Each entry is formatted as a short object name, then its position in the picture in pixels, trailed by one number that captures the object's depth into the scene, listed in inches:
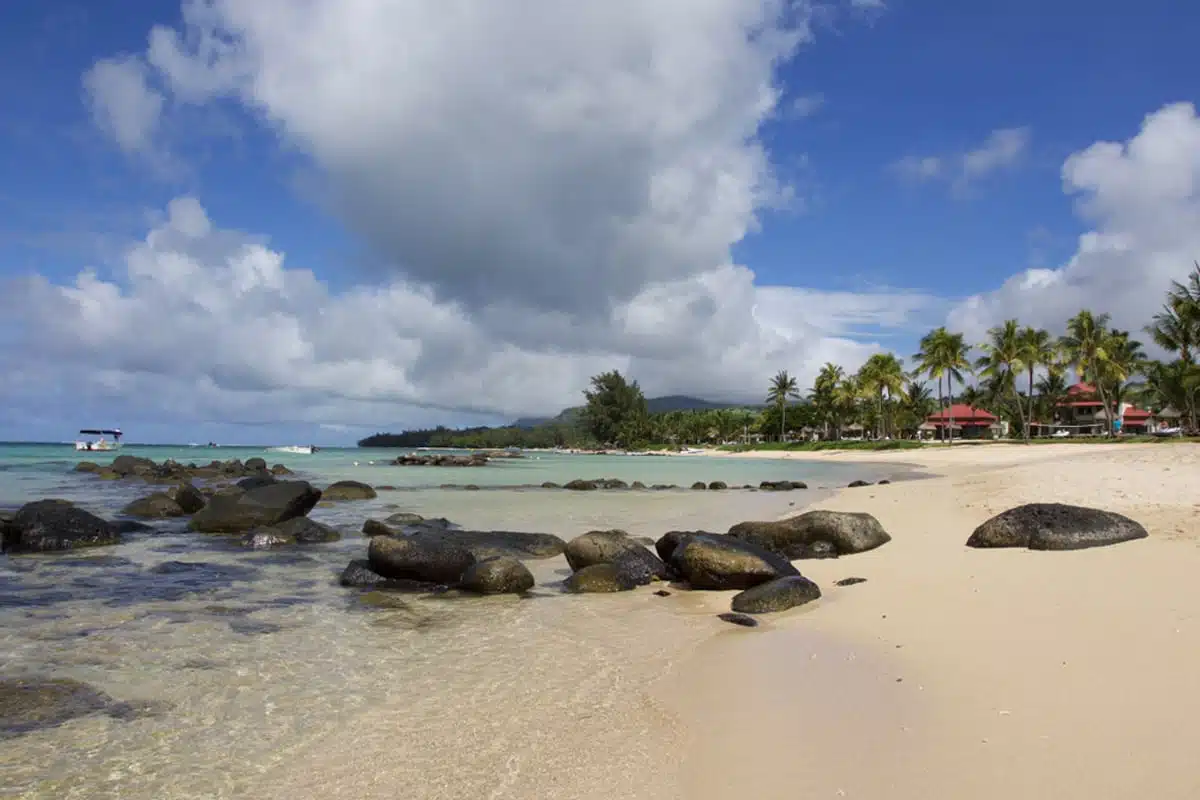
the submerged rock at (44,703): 211.5
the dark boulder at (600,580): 422.6
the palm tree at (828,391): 4375.0
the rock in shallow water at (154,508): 823.1
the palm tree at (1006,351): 2933.1
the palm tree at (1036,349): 2876.5
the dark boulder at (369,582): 433.1
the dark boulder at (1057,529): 415.5
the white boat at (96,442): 3777.1
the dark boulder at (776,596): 350.9
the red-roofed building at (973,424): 4181.1
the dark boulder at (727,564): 404.8
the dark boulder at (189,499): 864.9
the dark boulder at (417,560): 443.5
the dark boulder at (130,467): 1689.2
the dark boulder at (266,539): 607.0
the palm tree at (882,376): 3624.5
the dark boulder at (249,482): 1074.9
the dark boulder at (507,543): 521.7
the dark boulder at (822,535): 510.9
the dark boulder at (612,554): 451.2
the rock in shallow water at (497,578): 418.0
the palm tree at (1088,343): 2723.9
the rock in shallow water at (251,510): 691.4
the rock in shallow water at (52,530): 556.1
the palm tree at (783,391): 4849.9
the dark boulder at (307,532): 633.0
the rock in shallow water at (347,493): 1131.3
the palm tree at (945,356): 3061.0
